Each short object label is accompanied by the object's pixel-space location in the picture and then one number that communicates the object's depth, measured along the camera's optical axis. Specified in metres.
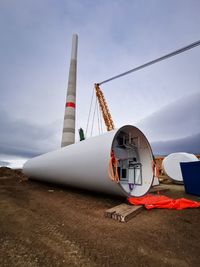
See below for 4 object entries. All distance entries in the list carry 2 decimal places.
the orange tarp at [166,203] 3.64
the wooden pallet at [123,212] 2.89
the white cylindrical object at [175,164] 8.91
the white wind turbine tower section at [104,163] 3.81
